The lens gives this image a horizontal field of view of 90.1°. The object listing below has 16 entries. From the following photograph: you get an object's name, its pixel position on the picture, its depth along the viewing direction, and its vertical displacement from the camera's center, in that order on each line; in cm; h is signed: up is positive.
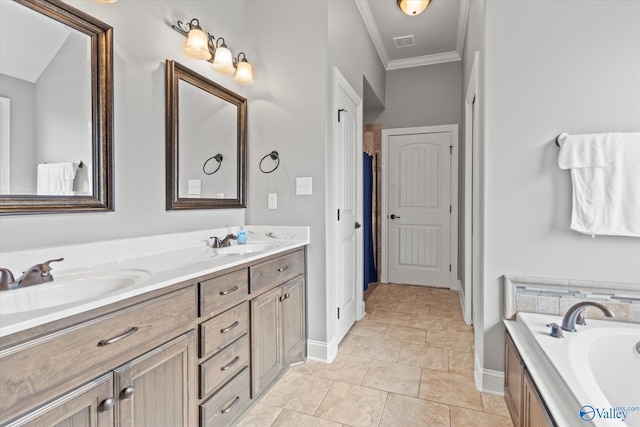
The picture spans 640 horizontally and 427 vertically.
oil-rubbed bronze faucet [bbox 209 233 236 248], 202 -22
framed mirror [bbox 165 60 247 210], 184 +43
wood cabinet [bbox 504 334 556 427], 124 -85
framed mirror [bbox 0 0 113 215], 120 +41
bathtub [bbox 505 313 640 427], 110 -67
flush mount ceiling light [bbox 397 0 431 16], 278 +178
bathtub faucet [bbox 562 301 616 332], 160 -55
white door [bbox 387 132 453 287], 410 -1
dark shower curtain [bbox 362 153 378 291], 384 -19
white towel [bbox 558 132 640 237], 165 +14
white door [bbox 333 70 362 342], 246 +4
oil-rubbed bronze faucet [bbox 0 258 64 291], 107 -24
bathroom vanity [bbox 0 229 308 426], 83 -49
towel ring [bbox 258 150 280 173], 237 +38
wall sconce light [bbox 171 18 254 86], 185 +98
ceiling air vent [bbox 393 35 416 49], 364 +193
